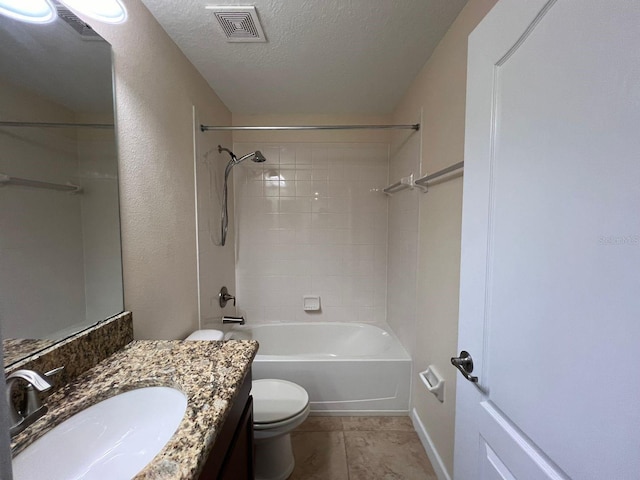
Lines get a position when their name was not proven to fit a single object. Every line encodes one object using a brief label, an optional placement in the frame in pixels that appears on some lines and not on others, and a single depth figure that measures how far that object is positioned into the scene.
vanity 0.56
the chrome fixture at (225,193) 2.17
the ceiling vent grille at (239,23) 1.24
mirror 0.69
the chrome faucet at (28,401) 0.56
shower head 2.13
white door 0.42
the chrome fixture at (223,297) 2.14
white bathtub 1.95
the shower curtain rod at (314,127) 1.82
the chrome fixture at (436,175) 1.21
